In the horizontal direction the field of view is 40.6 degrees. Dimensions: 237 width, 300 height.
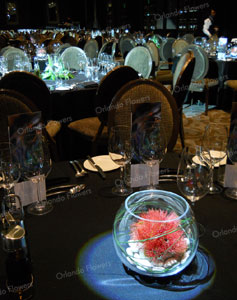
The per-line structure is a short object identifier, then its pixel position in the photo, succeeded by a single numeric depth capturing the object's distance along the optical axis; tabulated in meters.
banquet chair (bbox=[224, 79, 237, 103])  4.90
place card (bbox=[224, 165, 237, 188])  1.12
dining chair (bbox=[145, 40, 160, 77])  5.77
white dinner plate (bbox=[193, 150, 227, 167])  1.18
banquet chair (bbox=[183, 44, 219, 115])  4.74
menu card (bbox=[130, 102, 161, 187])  1.16
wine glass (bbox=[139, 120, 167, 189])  1.13
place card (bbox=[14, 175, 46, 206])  1.06
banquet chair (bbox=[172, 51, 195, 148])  2.83
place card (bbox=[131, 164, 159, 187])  1.15
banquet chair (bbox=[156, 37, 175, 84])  5.89
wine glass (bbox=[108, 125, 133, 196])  1.14
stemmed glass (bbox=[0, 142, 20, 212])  1.02
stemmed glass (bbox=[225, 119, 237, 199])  1.12
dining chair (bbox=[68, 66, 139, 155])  2.66
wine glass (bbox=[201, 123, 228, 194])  1.16
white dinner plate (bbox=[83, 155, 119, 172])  1.33
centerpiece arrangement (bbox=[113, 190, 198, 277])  0.66
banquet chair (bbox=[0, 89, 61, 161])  1.62
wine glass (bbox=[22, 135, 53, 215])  1.04
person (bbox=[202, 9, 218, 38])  9.11
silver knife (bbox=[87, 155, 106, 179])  1.27
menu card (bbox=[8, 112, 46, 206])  1.05
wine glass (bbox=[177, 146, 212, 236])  0.93
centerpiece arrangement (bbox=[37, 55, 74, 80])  3.54
